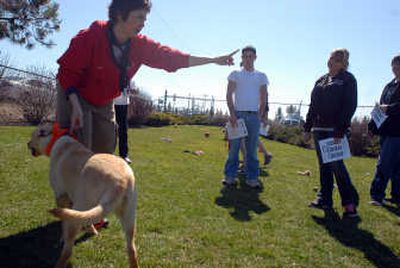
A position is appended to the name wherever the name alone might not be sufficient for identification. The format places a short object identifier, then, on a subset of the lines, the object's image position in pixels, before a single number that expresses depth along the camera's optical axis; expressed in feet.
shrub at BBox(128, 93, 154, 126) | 60.49
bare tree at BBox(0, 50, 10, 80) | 41.91
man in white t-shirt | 19.79
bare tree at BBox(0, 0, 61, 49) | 43.42
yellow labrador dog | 7.77
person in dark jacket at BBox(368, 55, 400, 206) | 18.72
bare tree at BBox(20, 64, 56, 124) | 44.86
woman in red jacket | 10.10
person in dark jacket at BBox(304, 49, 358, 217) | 15.47
